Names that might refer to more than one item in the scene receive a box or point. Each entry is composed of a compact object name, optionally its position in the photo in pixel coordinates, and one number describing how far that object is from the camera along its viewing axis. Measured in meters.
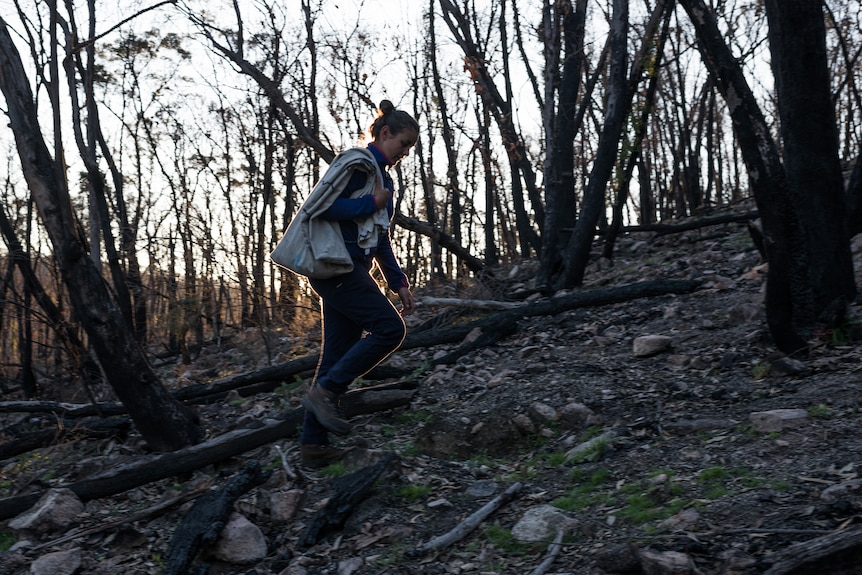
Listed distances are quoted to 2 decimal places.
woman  4.05
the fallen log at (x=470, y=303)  8.44
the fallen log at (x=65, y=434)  5.72
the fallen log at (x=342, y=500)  3.71
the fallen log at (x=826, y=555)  2.40
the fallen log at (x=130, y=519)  4.02
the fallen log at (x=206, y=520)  3.60
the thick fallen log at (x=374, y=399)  5.29
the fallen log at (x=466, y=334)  6.73
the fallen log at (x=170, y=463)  4.41
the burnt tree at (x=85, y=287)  5.01
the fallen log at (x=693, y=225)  9.51
